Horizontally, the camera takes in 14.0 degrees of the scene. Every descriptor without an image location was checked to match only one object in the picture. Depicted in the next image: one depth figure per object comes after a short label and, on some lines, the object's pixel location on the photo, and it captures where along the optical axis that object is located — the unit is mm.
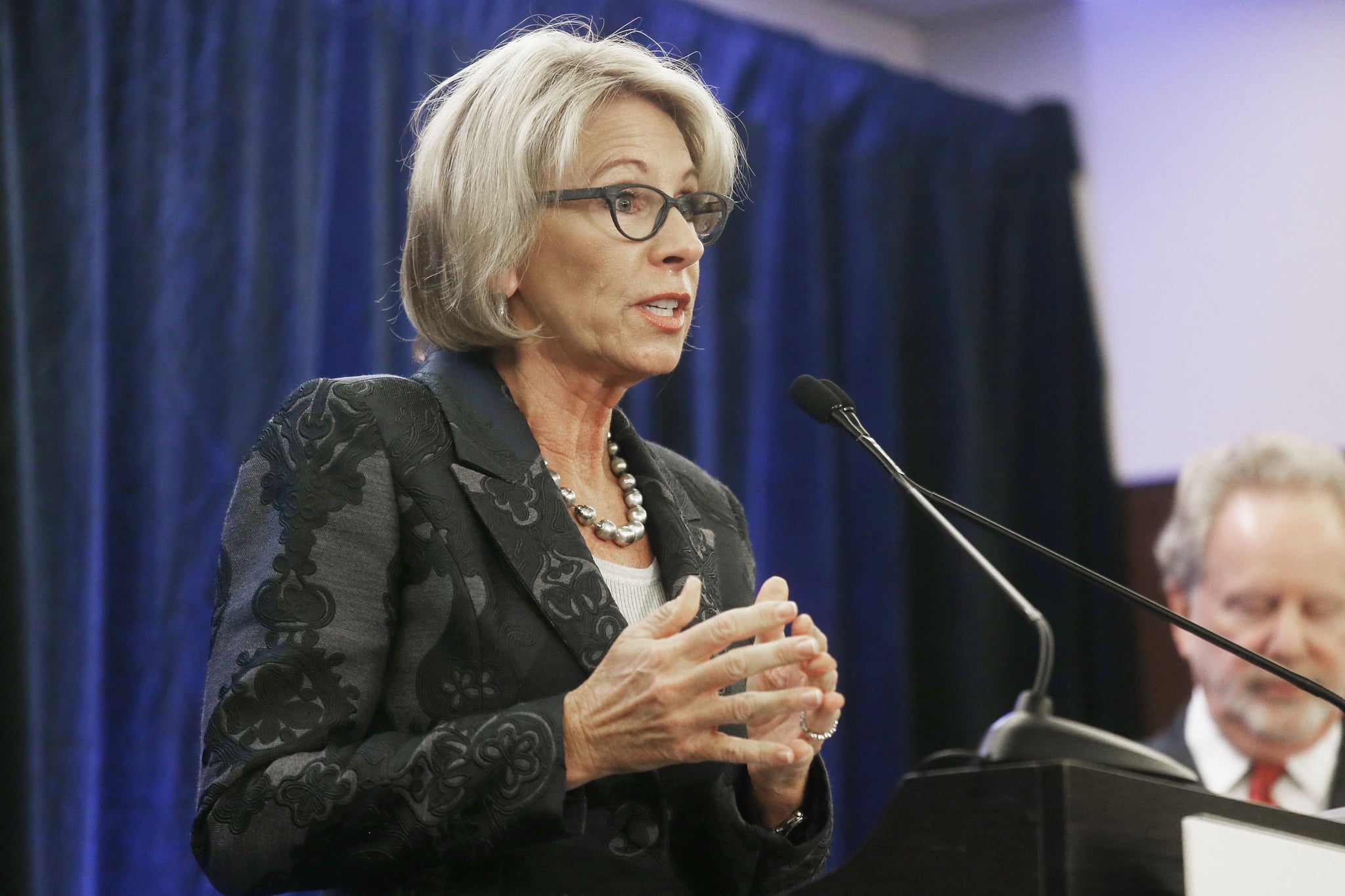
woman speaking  2954
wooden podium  2821
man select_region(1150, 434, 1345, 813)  3909
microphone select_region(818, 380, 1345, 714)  3049
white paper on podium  2831
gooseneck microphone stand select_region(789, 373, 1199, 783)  2896
